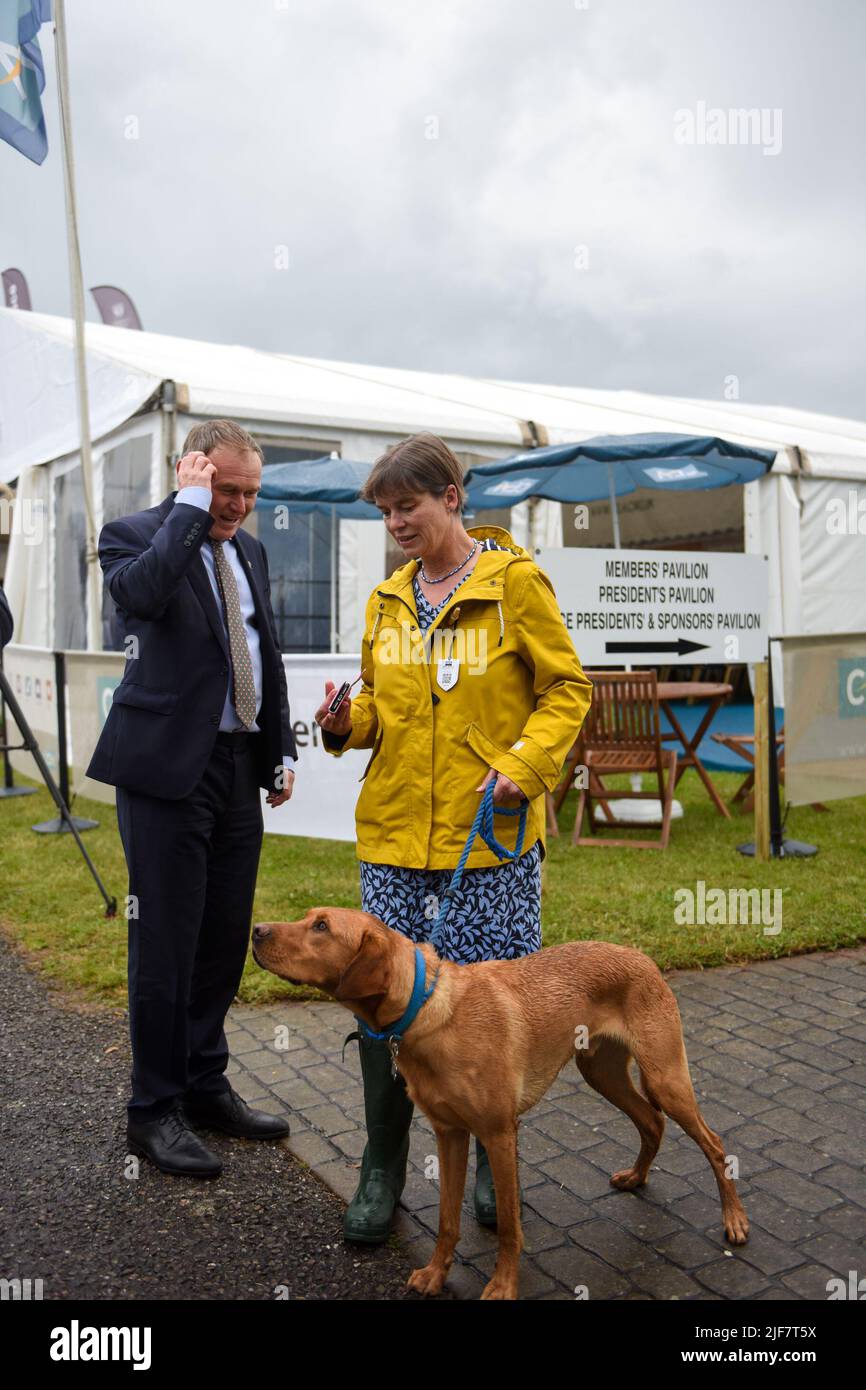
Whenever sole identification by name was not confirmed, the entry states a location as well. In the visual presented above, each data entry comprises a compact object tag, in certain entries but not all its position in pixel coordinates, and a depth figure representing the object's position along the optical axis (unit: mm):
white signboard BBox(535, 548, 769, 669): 6352
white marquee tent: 10727
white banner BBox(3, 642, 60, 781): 8484
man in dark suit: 2938
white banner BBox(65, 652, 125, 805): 7371
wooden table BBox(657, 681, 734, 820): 8109
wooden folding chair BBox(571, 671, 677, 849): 7254
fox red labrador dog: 2342
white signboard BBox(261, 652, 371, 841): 6672
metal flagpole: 8477
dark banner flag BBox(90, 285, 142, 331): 20281
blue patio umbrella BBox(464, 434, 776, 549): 7945
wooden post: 6750
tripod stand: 5891
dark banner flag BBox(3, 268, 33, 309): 19797
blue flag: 7719
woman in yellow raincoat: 2645
